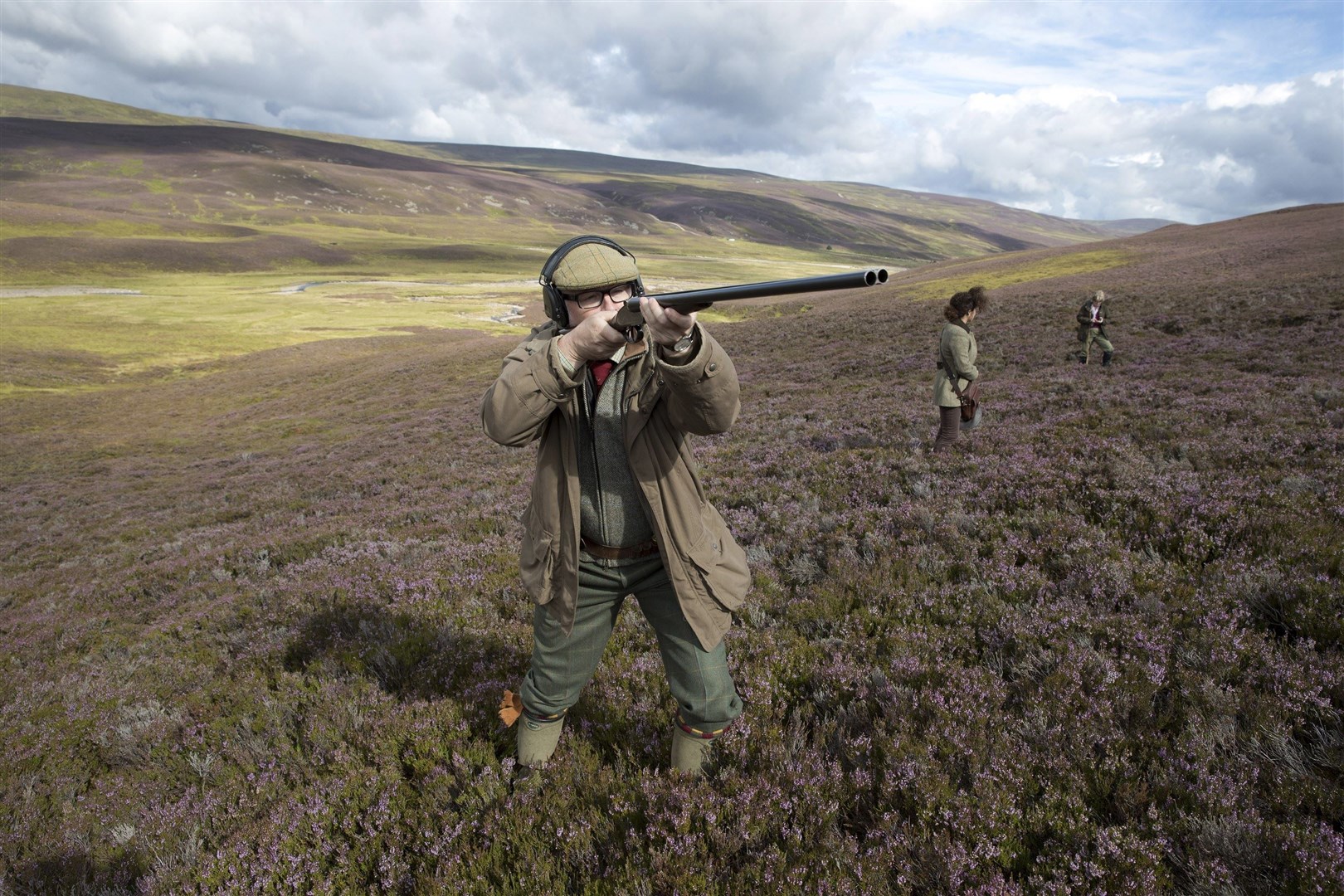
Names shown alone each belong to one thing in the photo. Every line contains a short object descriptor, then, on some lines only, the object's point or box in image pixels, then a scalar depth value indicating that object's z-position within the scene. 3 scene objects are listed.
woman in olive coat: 9.91
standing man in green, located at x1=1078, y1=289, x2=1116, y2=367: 18.52
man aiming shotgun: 2.86
